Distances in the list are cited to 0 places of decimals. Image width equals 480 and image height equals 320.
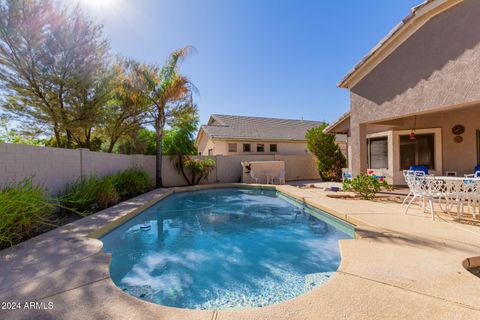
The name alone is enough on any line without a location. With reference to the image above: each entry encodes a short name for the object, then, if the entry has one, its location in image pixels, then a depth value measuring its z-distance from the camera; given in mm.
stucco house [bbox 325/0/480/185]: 5918
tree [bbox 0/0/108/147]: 8414
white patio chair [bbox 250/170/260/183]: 14492
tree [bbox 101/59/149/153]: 12305
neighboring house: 18406
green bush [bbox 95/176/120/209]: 7352
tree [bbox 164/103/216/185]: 14552
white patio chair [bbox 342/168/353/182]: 11517
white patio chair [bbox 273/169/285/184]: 14523
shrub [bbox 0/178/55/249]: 3945
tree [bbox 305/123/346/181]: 14906
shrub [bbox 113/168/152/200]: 9508
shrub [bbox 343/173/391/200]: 7732
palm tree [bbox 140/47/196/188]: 12727
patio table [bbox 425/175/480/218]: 4758
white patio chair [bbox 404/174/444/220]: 5091
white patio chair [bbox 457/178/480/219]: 4715
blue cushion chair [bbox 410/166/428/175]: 9125
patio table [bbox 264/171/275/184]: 14617
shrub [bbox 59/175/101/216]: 6375
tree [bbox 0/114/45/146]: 11500
